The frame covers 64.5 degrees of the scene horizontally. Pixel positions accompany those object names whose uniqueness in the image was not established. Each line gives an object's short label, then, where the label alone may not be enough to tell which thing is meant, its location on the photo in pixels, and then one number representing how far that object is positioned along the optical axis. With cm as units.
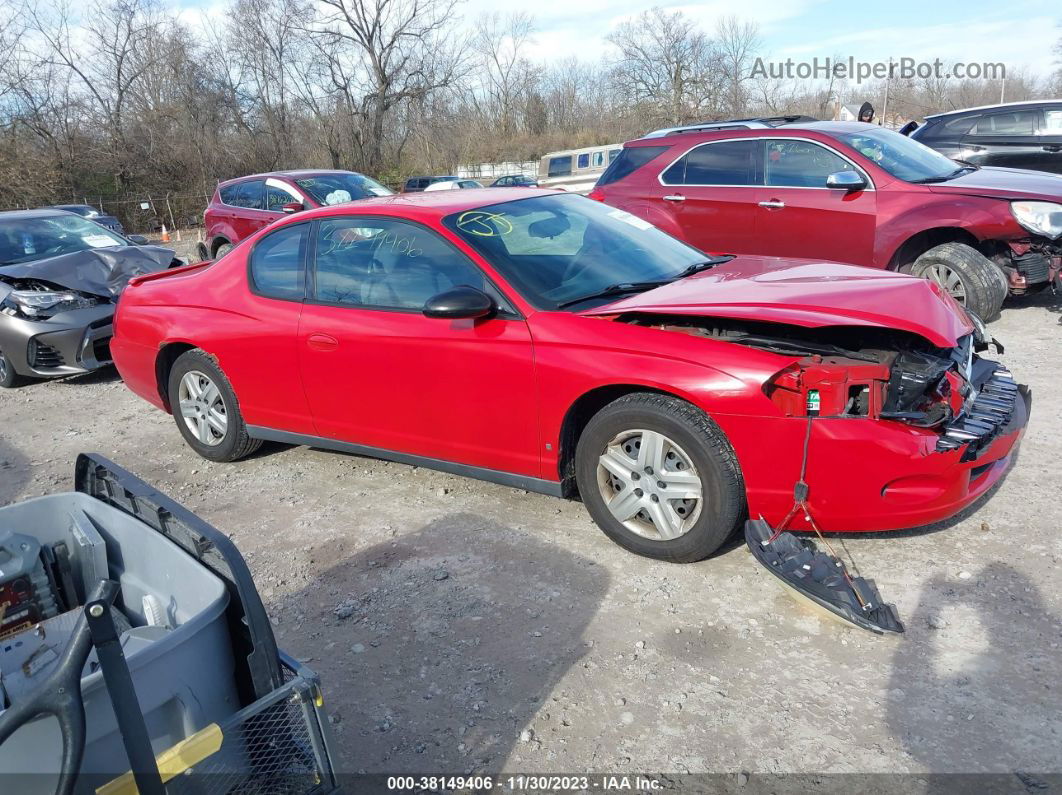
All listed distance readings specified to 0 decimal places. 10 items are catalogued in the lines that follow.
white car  2265
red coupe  332
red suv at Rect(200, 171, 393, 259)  1134
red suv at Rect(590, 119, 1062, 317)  682
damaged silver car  747
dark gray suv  1073
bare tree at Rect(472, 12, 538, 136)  4916
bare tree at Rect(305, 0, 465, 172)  3925
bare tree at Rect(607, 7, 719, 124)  4491
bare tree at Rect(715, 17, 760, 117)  4422
